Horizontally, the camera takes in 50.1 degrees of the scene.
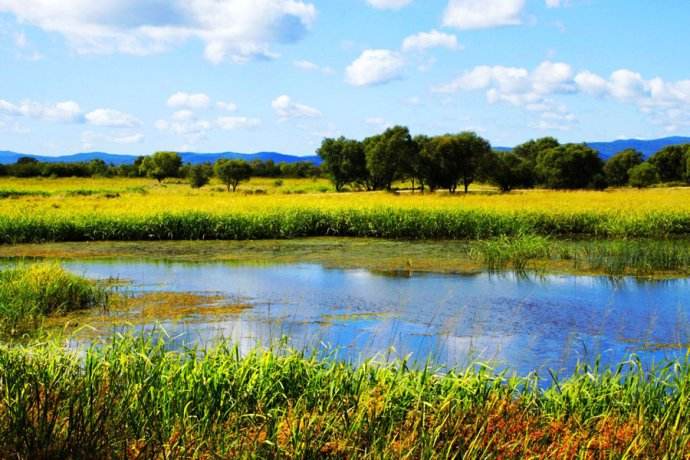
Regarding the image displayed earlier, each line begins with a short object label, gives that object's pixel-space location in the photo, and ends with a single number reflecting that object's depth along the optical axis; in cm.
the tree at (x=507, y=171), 6506
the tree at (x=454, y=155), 6066
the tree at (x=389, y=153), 6256
